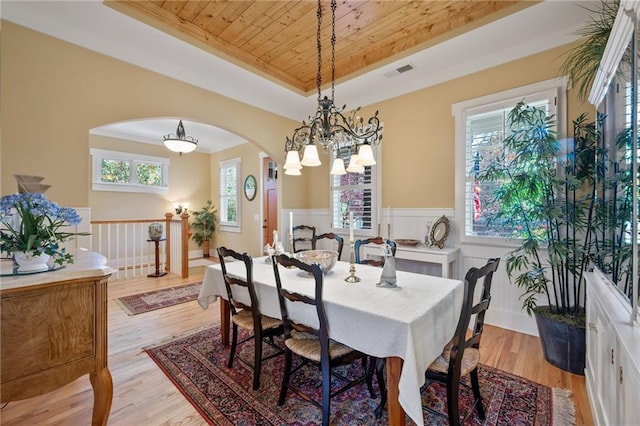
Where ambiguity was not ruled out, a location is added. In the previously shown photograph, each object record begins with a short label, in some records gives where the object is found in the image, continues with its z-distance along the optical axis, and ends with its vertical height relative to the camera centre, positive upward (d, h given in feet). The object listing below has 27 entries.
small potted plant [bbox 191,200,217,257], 22.80 -1.35
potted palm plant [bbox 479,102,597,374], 7.25 -0.02
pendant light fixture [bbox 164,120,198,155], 13.85 +3.46
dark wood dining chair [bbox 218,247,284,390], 6.47 -2.78
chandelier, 7.14 +1.93
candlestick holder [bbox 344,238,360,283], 6.59 -1.55
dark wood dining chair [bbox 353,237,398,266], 8.92 -1.08
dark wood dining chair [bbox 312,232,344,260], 10.14 -1.01
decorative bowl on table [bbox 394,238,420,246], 11.33 -1.31
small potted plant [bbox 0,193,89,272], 4.27 -0.27
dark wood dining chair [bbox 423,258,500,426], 4.48 -2.55
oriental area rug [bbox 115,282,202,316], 11.90 -4.15
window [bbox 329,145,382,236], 13.28 +0.66
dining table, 4.31 -1.93
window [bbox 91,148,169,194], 18.34 +2.78
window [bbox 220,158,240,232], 21.71 +1.32
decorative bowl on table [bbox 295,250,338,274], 7.39 -1.30
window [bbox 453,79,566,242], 9.60 +2.27
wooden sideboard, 3.84 -1.84
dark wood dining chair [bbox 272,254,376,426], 5.14 -2.76
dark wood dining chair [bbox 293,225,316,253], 15.66 -1.41
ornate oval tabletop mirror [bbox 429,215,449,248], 10.62 -0.86
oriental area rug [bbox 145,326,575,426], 5.60 -4.23
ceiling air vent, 10.57 +5.49
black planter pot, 7.04 -3.52
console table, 9.96 -1.69
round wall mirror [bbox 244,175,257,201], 20.31 +1.77
